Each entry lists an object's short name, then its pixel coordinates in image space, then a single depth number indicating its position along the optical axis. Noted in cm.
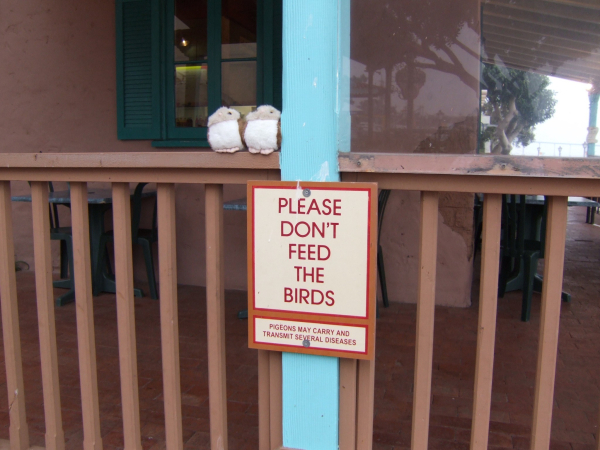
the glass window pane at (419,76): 380
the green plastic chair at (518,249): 378
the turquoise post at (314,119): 144
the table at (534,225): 404
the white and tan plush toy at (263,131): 149
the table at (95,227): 405
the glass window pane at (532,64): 328
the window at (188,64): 436
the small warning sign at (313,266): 144
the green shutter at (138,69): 454
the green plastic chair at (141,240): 428
